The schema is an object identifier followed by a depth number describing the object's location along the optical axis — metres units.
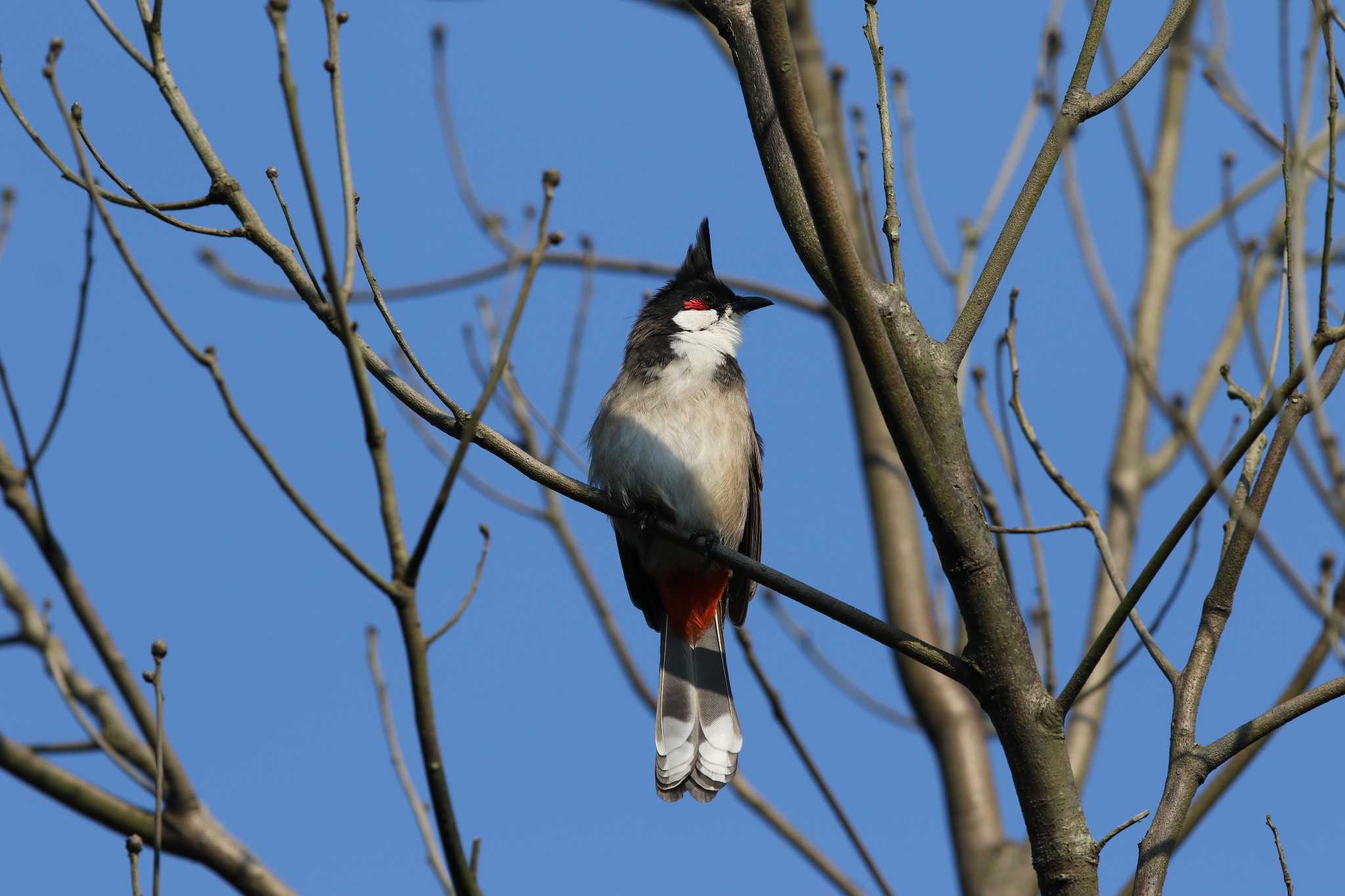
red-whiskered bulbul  8.87
